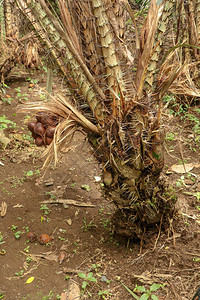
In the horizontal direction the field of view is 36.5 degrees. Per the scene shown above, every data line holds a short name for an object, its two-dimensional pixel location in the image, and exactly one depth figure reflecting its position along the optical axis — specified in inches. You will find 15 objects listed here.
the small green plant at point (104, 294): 74.0
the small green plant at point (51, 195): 112.4
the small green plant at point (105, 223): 98.7
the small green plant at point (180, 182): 115.8
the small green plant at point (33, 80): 203.0
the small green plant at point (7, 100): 171.8
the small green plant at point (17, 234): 91.9
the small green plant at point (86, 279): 76.0
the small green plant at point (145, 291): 70.7
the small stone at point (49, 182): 120.4
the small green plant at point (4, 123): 142.4
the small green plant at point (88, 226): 97.7
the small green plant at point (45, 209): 104.0
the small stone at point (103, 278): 77.9
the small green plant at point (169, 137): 146.8
